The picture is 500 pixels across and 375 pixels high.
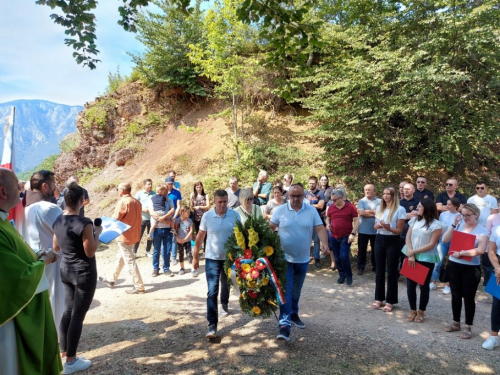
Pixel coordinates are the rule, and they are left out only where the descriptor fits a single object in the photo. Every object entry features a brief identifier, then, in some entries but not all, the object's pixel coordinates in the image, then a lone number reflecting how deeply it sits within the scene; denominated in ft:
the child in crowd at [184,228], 25.87
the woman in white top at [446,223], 20.08
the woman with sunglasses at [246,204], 16.66
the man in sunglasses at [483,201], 21.34
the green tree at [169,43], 51.47
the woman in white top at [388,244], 17.61
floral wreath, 13.17
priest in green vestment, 7.22
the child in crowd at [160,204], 24.91
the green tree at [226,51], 35.40
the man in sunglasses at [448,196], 22.90
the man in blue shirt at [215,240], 14.51
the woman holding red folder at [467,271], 14.66
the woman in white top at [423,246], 15.88
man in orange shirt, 20.40
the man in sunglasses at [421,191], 23.24
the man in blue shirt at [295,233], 14.73
